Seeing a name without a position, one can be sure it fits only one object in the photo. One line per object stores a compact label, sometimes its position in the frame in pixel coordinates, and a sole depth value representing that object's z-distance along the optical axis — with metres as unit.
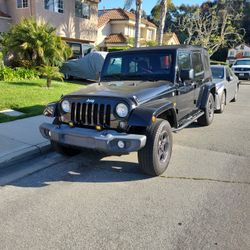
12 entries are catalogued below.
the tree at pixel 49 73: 9.89
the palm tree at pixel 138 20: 15.31
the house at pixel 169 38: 31.79
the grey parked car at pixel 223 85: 7.32
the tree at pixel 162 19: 17.01
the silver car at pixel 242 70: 18.10
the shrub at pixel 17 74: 10.72
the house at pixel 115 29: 25.87
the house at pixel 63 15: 16.87
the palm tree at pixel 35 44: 12.20
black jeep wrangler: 3.50
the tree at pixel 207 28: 25.72
